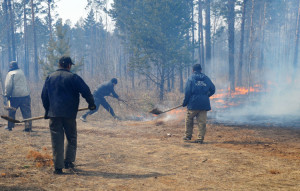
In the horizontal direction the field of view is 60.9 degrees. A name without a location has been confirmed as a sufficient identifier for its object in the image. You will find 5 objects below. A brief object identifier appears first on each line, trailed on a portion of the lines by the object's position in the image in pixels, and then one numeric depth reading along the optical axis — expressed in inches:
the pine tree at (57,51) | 698.1
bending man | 470.5
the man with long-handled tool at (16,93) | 344.2
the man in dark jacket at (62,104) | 180.4
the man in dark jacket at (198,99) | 295.3
